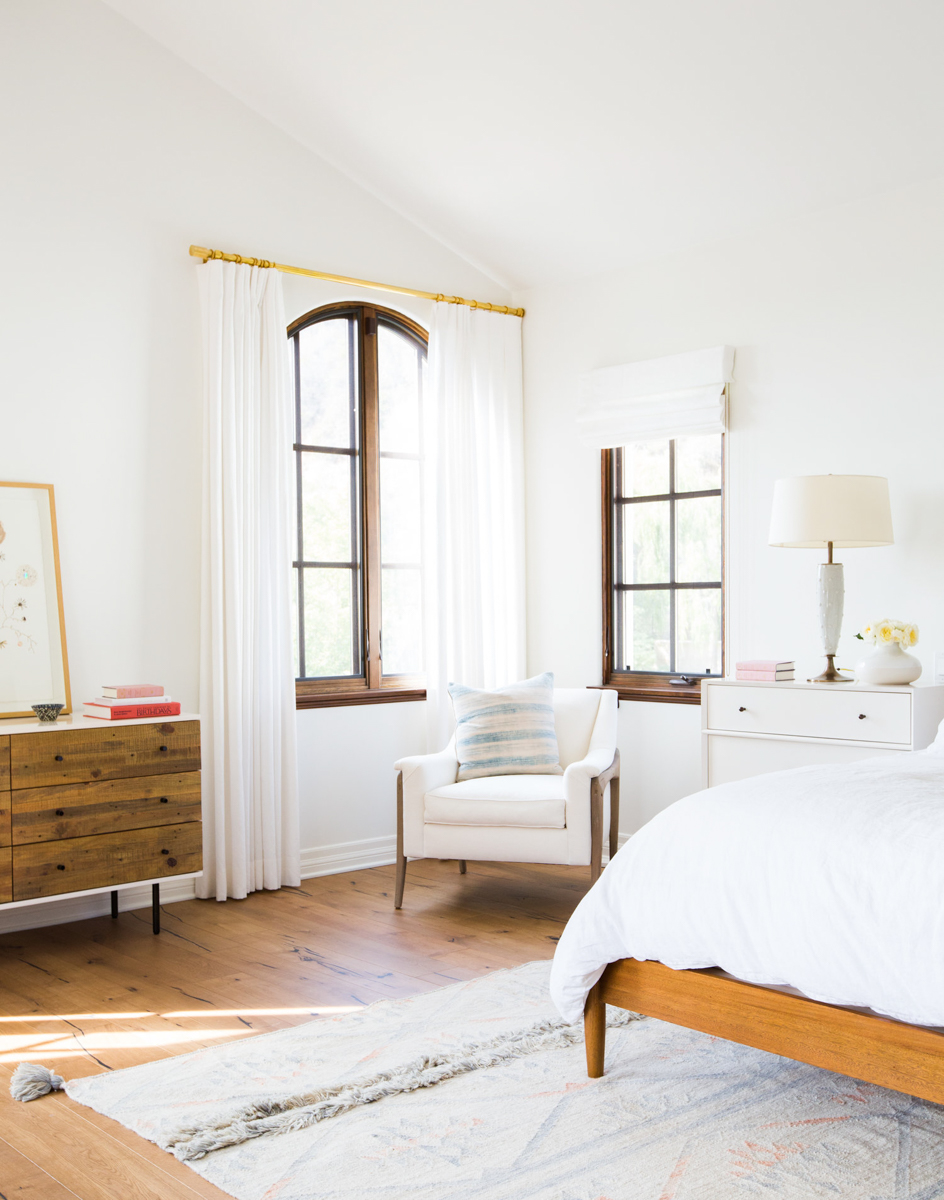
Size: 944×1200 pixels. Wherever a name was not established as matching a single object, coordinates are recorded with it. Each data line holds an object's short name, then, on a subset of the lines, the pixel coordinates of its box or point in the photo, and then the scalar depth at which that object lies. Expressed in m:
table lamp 3.76
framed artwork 3.81
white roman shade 4.52
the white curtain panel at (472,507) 5.01
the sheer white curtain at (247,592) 4.26
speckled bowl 3.63
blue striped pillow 4.26
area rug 2.08
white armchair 3.86
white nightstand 3.67
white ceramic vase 3.74
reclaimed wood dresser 3.47
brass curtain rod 4.32
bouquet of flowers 3.79
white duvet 1.92
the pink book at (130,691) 3.79
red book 3.72
